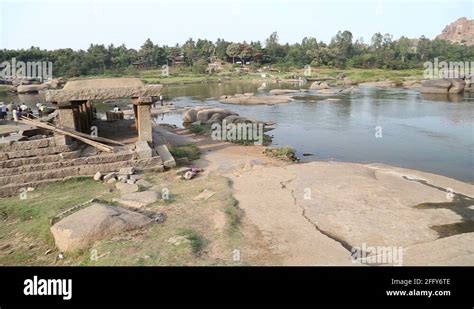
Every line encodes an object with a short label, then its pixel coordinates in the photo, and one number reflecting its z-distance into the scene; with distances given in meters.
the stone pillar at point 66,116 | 13.20
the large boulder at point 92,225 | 7.33
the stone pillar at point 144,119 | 13.76
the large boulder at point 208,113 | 26.55
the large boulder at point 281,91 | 46.56
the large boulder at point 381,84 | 53.19
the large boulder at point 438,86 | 41.88
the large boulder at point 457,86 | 41.56
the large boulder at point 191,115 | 28.06
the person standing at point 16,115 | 16.55
